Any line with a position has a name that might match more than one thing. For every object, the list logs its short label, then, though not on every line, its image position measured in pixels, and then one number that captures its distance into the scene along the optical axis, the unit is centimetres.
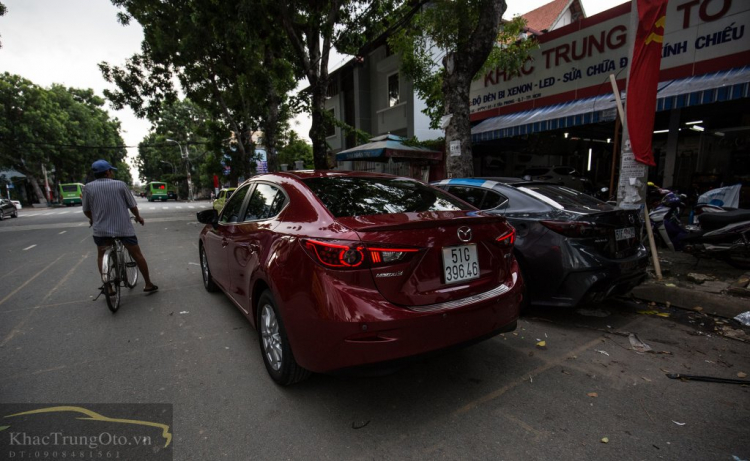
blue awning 605
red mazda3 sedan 189
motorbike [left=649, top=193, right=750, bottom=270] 425
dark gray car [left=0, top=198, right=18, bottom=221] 2015
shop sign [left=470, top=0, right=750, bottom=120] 657
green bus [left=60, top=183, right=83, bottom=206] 3547
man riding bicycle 432
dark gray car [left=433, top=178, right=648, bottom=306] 313
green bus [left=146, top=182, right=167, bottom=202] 4593
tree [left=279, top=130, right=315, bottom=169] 2742
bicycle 405
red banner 445
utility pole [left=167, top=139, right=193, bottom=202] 3928
